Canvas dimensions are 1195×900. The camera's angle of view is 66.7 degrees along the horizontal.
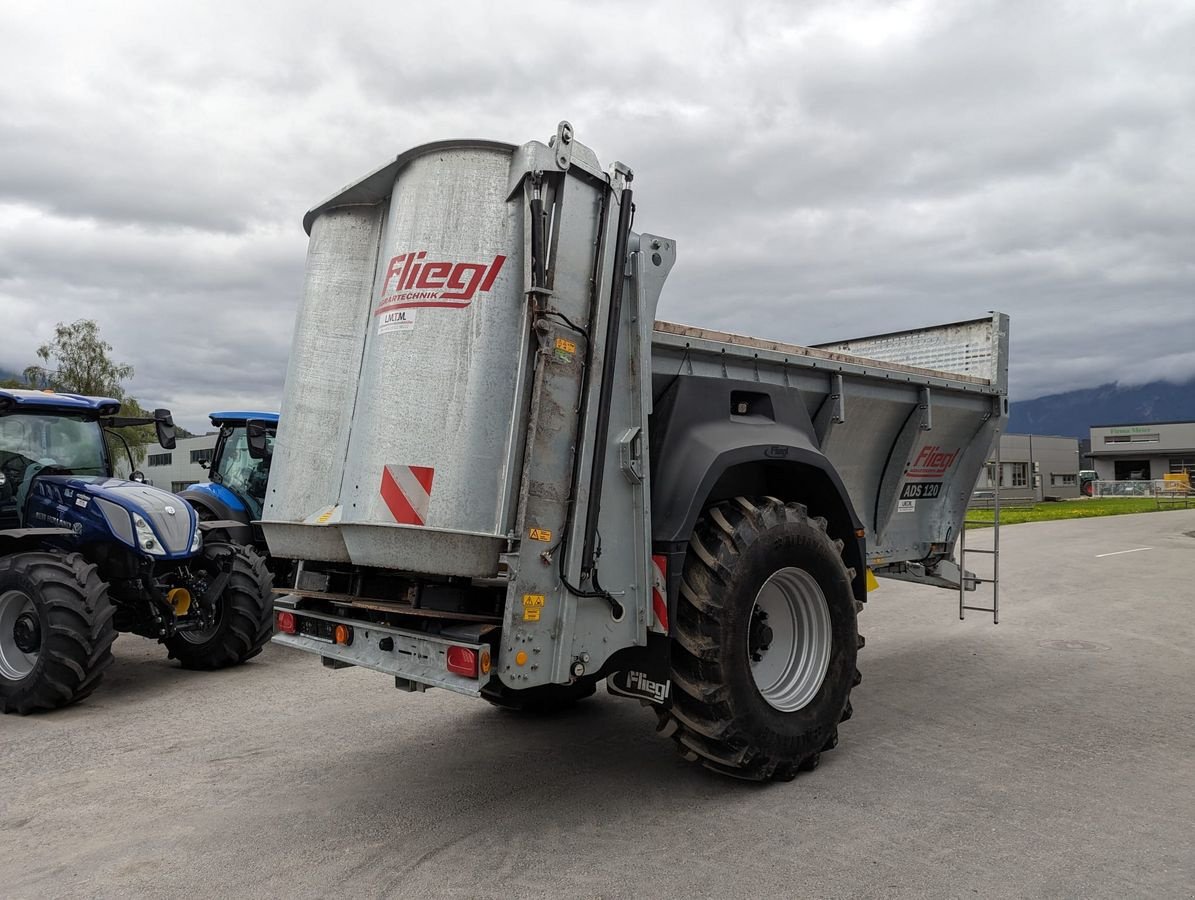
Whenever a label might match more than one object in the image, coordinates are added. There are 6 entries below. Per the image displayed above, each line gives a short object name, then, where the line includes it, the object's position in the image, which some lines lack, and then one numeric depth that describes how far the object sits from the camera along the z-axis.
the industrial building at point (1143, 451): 79.69
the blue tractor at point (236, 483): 10.38
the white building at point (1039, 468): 61.78
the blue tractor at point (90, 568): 6.70
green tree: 40.56
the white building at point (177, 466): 49.96
